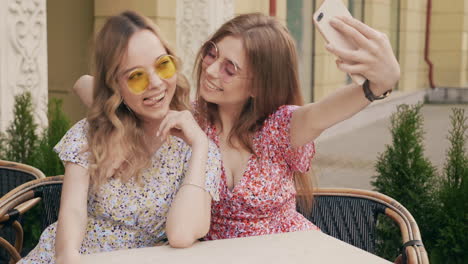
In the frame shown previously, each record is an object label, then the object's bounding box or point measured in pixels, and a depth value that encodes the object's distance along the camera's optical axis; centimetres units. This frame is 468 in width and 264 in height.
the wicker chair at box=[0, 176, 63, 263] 262
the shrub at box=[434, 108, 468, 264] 330
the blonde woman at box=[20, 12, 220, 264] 209
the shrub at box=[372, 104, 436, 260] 340
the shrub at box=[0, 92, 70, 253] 370
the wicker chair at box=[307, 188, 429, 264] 273
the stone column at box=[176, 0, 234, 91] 661
